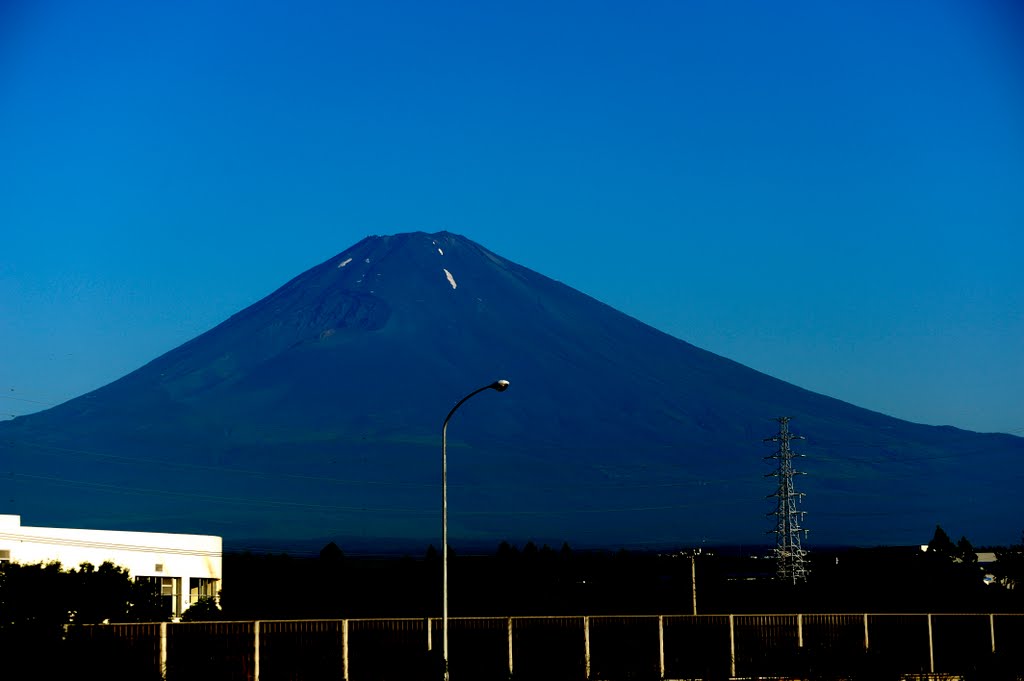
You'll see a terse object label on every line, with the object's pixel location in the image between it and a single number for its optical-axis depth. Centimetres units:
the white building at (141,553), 9169
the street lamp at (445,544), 5359
